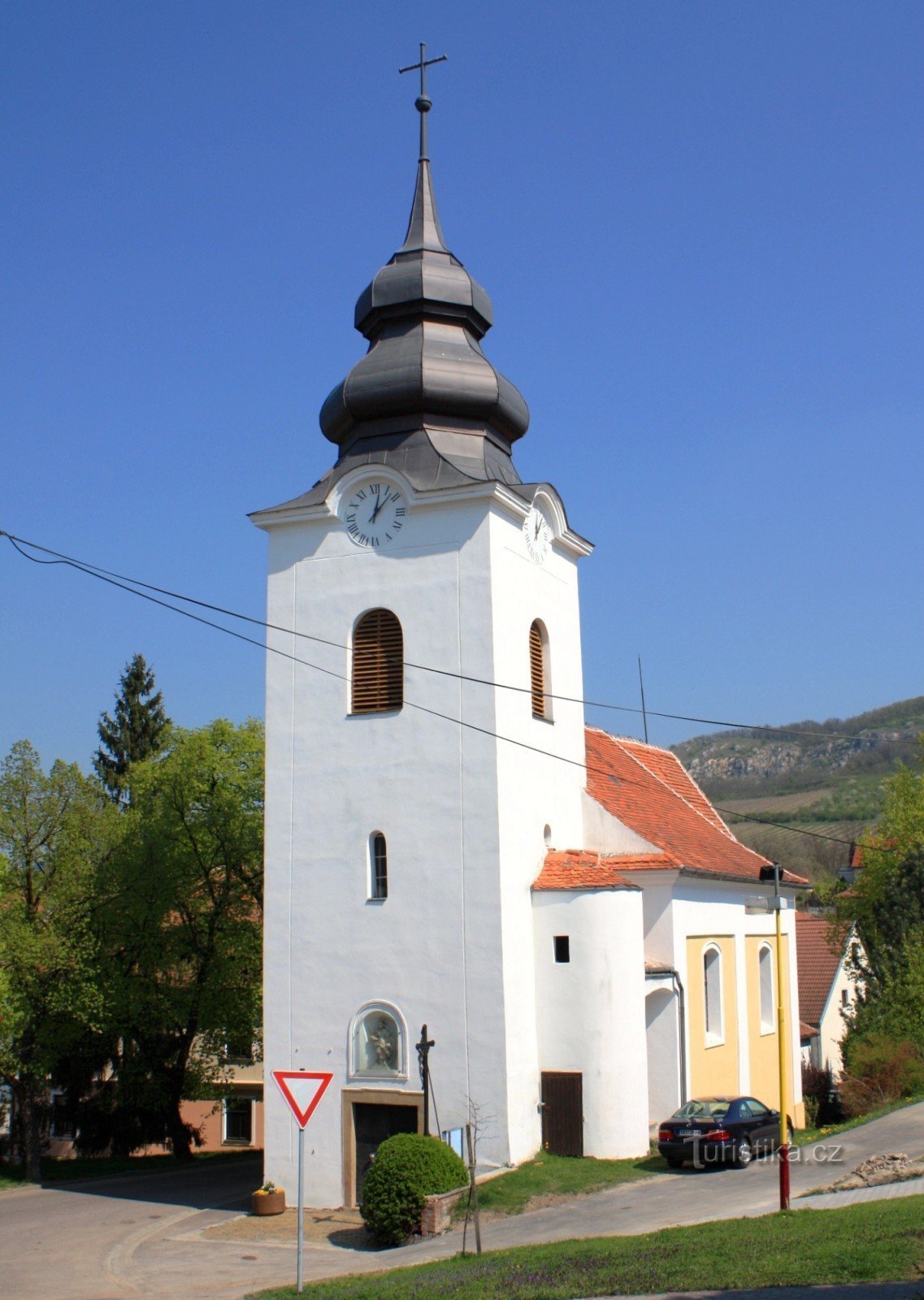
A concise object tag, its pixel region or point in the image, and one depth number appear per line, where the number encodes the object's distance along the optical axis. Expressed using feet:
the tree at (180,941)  99.55
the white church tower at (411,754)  71.46
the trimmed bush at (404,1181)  61.31
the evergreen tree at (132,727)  169.68
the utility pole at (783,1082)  52.26
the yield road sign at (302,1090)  48.73
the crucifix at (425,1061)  70.28
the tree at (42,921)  90.38
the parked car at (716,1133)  69.00
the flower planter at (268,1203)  70.38
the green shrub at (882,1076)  94.38
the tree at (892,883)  114.73
